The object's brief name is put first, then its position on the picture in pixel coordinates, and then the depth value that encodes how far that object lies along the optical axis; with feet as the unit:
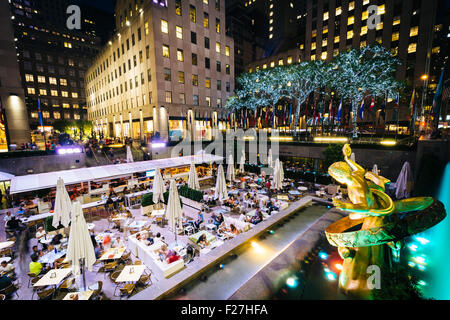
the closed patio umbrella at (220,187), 45.32
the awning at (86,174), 42.78
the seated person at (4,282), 23.87
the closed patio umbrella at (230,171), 62.59
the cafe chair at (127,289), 23.54
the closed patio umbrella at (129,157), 71.88
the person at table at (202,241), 31.73
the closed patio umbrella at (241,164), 76.00
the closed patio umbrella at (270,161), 74.64
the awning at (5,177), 48.03
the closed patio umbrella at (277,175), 55.01
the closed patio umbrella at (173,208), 33.19
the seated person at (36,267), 26.35
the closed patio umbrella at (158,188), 45.01
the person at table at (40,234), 35.68
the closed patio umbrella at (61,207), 33.68
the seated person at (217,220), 39.64
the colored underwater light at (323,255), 25.77
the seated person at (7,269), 26.96
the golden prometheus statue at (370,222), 14.40
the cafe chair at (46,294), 23.28
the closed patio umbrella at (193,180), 51.19
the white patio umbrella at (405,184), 44.16
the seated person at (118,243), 32.24
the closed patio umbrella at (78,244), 23.38
